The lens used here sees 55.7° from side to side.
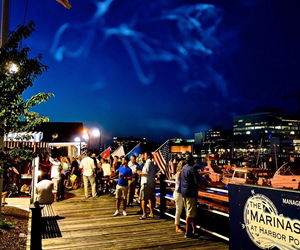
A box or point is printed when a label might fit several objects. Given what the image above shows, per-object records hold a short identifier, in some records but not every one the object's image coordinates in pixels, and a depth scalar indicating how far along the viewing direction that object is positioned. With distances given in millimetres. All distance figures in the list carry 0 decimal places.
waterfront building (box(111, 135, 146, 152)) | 191412
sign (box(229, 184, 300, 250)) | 3746
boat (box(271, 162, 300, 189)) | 14594
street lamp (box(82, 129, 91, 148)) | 26634
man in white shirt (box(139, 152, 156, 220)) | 8938
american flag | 13540
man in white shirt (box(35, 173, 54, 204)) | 9720
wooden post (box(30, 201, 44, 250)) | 4949
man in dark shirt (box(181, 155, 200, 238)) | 6711
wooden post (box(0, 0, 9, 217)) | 6995
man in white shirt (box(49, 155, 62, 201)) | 12453
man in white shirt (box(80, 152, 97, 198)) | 13102
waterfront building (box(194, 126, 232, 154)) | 185838
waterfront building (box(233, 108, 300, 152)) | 166750
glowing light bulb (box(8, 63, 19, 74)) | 5823
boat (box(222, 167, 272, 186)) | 15797
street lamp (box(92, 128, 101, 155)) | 23797
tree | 5691
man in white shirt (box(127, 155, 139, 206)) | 11399
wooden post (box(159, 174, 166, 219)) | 8992
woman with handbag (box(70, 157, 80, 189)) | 16062
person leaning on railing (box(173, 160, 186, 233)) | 7398
